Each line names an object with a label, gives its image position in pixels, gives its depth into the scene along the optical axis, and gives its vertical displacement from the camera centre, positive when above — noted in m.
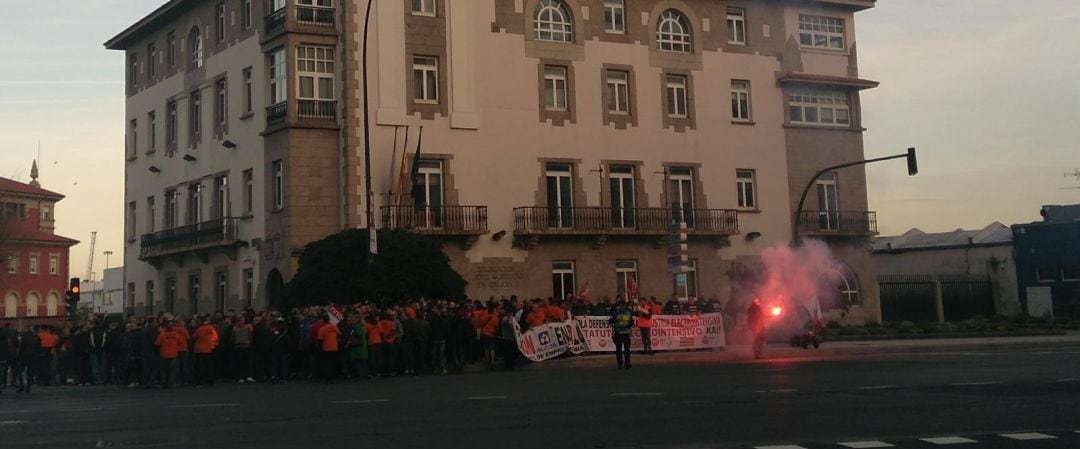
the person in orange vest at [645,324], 28.48 -0.11
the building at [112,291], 82.62 +3.77
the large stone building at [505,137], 37.38 +6.74
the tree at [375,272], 31.11 +1.62
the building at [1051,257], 58.09 +2.38
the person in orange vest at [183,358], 24.89 -0.42
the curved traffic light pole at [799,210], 35.44 +3.72
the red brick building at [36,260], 85.25 +6.55
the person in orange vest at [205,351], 25.20 -0.28
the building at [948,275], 47.75 +1.59
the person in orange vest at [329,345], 24.64 -0.25
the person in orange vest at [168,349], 24.55 -0.19
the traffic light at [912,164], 35.38 +4.49
